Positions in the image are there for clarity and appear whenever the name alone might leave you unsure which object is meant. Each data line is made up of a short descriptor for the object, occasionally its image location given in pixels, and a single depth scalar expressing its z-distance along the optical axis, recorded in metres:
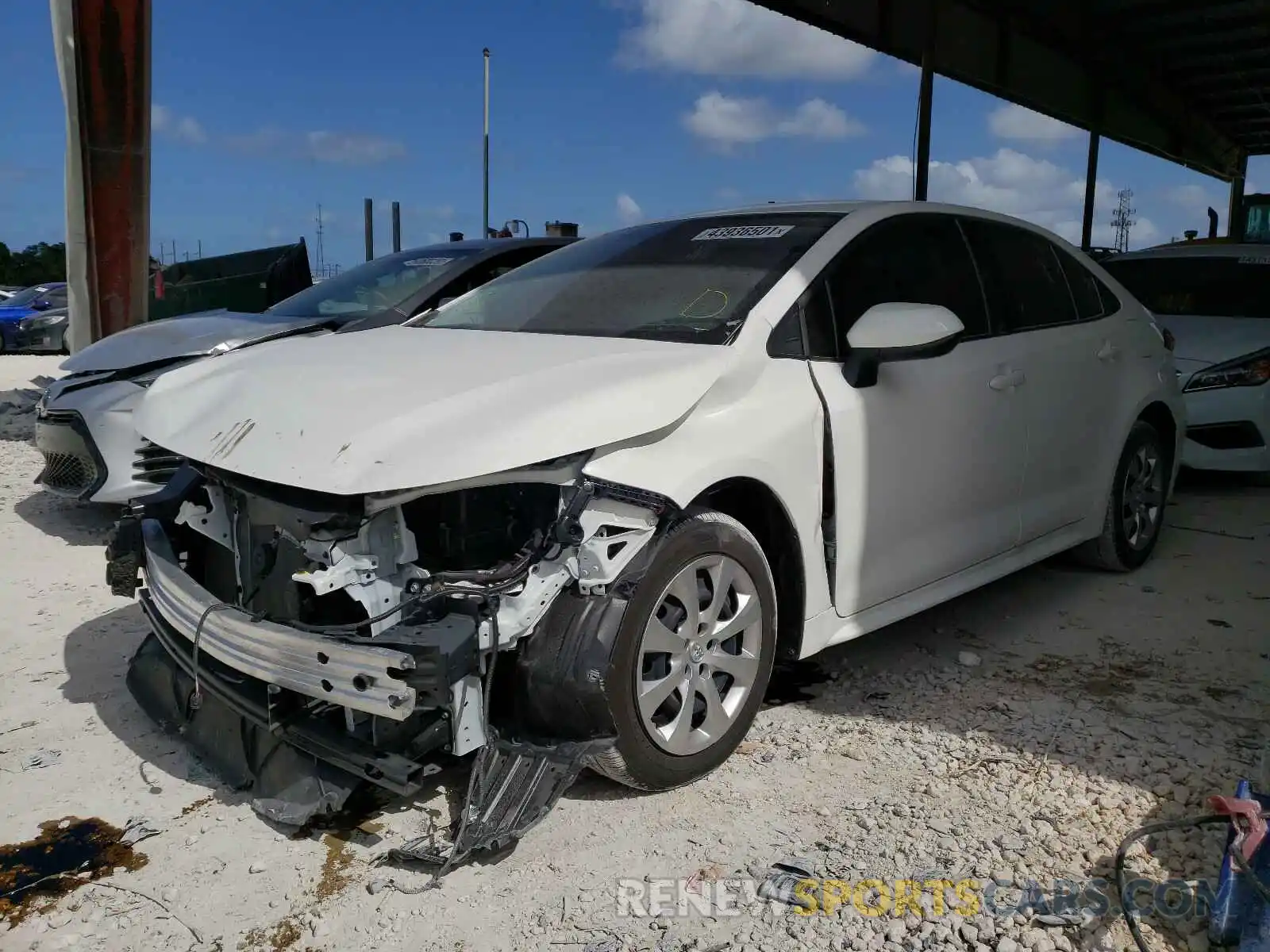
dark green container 10.52
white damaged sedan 2.49
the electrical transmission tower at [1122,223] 52.69
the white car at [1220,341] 6.48
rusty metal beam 9.11
